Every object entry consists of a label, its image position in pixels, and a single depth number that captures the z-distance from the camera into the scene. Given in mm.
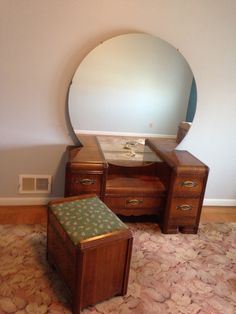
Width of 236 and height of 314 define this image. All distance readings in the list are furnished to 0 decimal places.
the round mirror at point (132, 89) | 2420
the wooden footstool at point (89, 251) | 1531
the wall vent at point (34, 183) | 2626
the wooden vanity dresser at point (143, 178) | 2260
